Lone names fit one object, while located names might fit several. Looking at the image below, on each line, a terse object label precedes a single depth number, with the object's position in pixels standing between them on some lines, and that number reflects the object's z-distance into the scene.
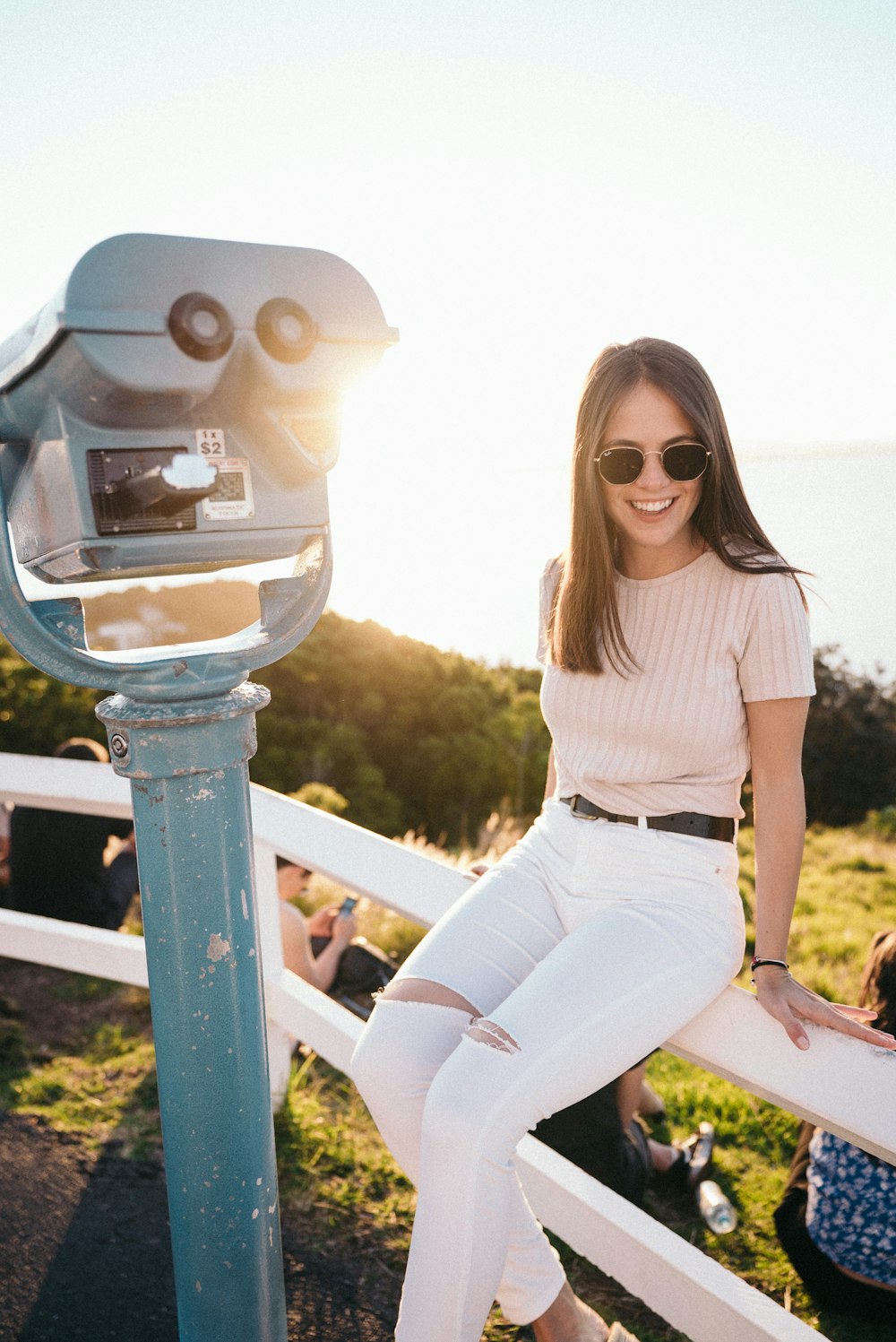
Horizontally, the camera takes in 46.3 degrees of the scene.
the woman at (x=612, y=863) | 1.46
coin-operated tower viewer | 1.15
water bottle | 2.43
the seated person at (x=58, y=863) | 3.65
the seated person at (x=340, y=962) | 3.21
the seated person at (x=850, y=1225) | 2.03
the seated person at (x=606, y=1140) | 2.33
